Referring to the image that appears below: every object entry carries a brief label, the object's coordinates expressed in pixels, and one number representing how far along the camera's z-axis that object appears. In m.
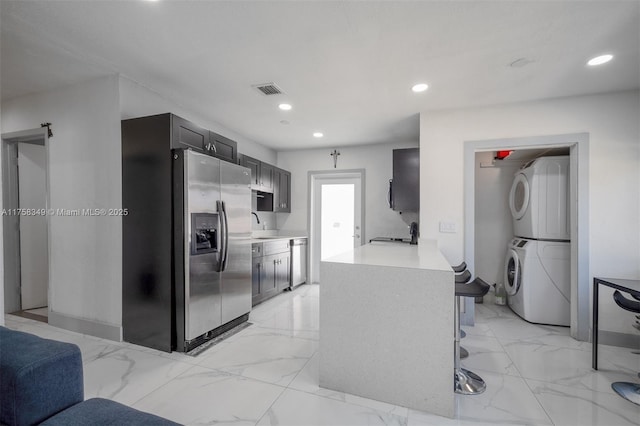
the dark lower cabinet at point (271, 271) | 3.99
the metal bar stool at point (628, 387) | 2.01
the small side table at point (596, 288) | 2.20
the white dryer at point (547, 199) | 3.44
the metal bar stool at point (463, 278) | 2.54
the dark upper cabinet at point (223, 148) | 3.20
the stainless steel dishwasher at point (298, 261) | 4.99
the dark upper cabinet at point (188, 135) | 2.64
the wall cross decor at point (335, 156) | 5.39
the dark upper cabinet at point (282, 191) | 5.09
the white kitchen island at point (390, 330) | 1.77
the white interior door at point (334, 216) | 5.37
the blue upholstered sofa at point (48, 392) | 1.01
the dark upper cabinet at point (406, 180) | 4.04
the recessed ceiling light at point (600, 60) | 2.35
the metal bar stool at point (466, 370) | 2.03
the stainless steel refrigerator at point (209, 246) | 2.58
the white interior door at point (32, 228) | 3.72
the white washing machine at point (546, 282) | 3.42
